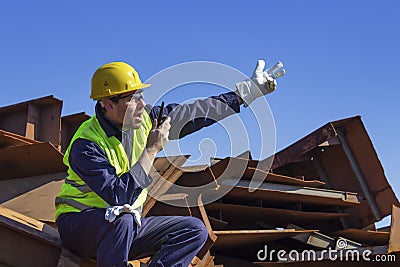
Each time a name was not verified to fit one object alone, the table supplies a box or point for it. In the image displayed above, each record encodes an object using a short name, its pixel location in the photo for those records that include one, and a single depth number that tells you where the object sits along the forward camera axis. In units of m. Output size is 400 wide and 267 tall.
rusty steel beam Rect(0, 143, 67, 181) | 4.32
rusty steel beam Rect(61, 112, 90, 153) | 5.47
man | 2.72
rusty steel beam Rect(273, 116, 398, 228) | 5.43
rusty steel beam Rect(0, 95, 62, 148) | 5.31
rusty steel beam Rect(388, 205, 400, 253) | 4.02
